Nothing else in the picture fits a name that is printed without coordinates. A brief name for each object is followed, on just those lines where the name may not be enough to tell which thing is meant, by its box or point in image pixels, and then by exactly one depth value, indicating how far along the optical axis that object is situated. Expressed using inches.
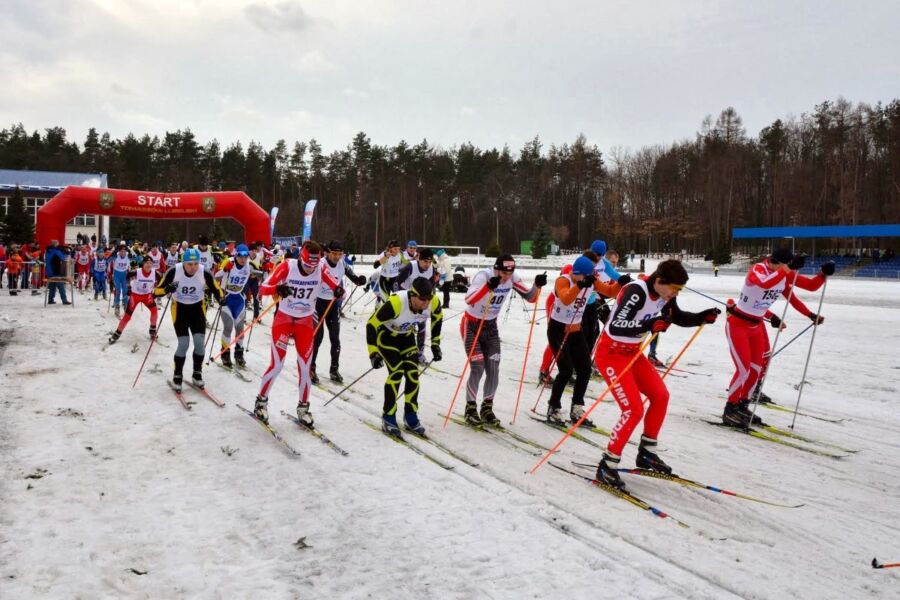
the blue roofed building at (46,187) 2031.9
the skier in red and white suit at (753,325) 285.3
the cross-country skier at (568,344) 275.7
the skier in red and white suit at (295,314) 262.8
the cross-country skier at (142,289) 474.6
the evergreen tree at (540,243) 2012.8
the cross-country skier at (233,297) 406.9
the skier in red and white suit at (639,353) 197.5
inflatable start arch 1058.1
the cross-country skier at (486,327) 269.6
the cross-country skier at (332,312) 362.0
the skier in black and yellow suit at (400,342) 239.1
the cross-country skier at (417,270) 389.4
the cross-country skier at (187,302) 321.4
